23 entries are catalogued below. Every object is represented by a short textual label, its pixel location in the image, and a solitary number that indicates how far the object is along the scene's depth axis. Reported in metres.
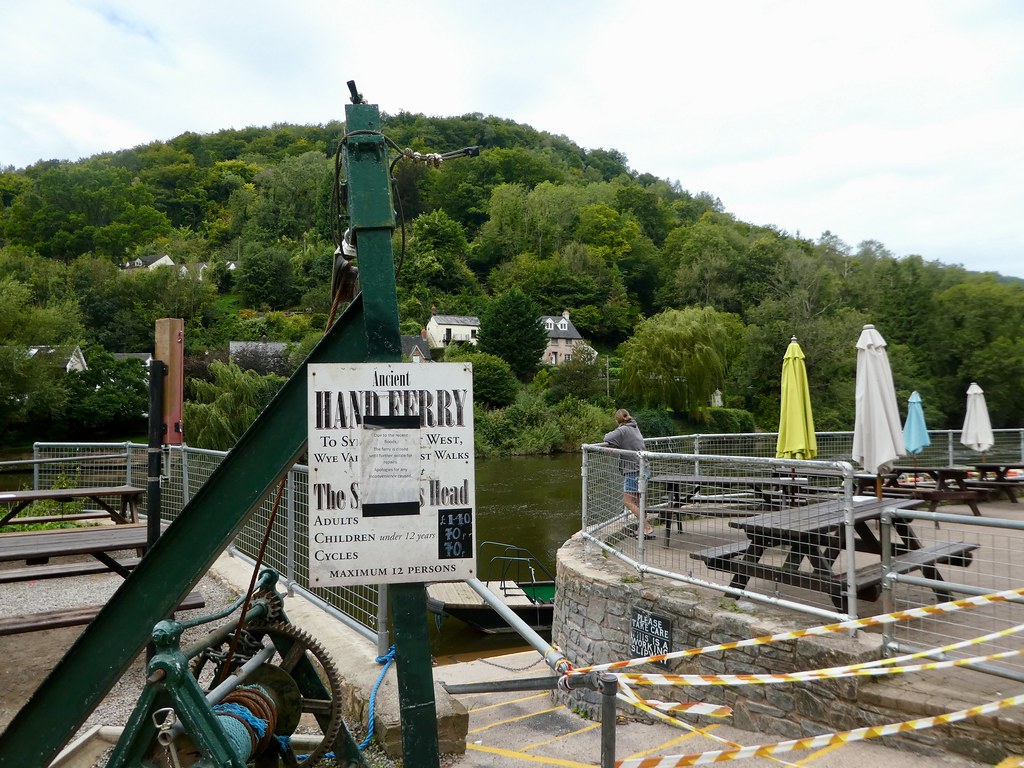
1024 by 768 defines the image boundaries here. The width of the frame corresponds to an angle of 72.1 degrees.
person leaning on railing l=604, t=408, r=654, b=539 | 7.54
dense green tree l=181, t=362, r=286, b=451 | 31.42
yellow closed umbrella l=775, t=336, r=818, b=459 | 9.75
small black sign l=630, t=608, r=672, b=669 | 6.21
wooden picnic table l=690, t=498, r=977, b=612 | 5.26
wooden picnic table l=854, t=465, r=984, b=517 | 8.76
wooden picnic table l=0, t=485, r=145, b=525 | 5.93
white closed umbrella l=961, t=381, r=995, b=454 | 12.44
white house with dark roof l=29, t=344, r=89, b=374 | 44.16
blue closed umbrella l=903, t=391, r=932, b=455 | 11.96
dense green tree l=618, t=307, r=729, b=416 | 50.34
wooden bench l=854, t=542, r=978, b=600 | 5.02
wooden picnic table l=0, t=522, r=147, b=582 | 4.58
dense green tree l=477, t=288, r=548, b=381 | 65.94
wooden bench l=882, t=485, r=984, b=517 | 8.70
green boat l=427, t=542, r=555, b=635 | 13.02
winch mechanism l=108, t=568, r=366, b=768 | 2.33
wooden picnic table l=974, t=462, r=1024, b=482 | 9.76
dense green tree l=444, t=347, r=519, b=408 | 55.38
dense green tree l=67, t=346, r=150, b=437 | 45.31
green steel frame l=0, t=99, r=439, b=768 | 2.57
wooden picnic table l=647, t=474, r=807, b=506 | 7.07
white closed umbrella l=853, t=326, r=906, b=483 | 6.83
